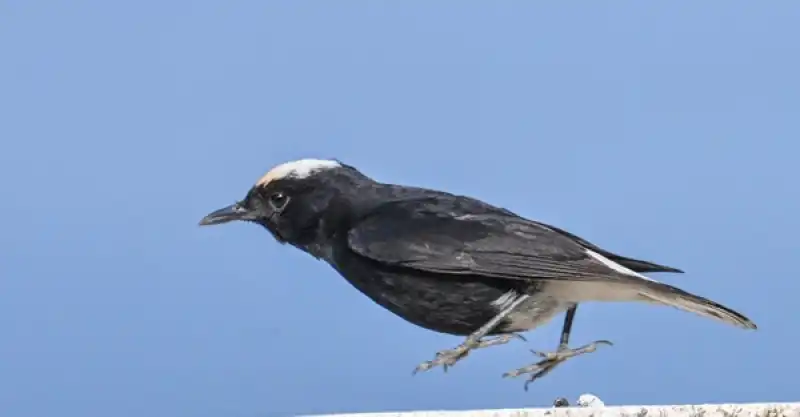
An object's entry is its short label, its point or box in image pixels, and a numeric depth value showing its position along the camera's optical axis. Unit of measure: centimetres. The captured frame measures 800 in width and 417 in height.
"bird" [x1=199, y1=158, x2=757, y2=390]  671
